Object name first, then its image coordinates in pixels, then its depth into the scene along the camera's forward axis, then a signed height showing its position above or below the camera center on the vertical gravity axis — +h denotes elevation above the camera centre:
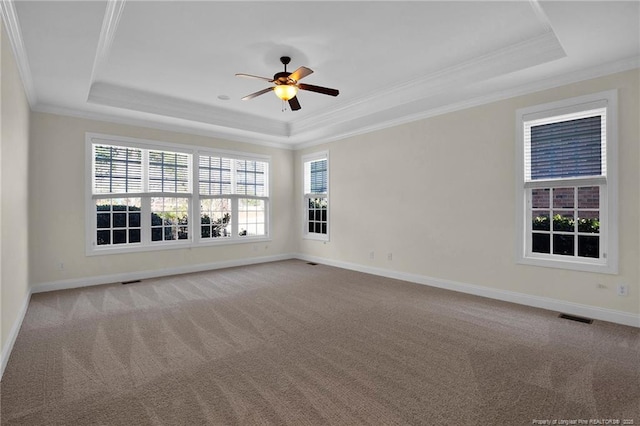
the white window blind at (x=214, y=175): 6.47 +0.74
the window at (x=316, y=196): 7.18 +0.36
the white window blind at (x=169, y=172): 5.85 +0.73
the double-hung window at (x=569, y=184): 3.60 +0.33
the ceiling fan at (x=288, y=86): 3.65 +1.44
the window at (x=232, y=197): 6.52 +0.31
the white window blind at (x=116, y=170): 5.33 +0.70
